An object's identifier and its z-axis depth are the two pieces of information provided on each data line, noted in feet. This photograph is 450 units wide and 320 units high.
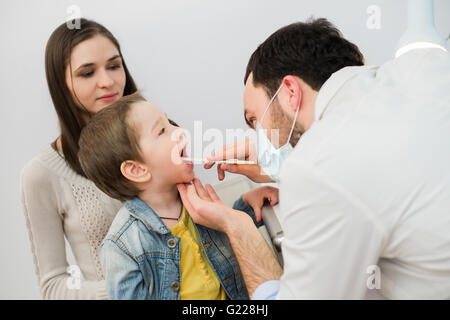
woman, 4.27
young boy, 3.67
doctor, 2.65
